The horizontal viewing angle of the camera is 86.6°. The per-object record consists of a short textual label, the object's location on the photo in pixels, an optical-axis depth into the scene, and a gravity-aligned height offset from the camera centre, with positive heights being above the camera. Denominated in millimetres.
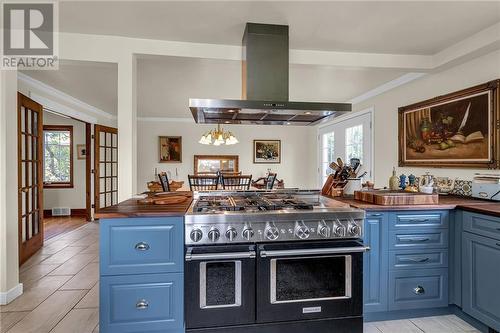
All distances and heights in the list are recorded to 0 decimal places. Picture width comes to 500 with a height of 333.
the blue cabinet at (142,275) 1666 -700
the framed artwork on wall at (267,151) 6371 +331
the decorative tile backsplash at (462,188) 2492 -223
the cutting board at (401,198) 1996 -259
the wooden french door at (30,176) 3072 -148
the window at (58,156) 5680 +190
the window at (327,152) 5367 +267
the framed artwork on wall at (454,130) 2322 +356
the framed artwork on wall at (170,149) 6141 +365
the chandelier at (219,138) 4664 +490
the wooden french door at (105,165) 5160 -4
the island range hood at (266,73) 2089 +742
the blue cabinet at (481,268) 1741 -714
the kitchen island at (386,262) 1678 -680
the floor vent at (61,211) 5668 -989
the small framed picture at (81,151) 5751 +299
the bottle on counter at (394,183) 2580 -179
